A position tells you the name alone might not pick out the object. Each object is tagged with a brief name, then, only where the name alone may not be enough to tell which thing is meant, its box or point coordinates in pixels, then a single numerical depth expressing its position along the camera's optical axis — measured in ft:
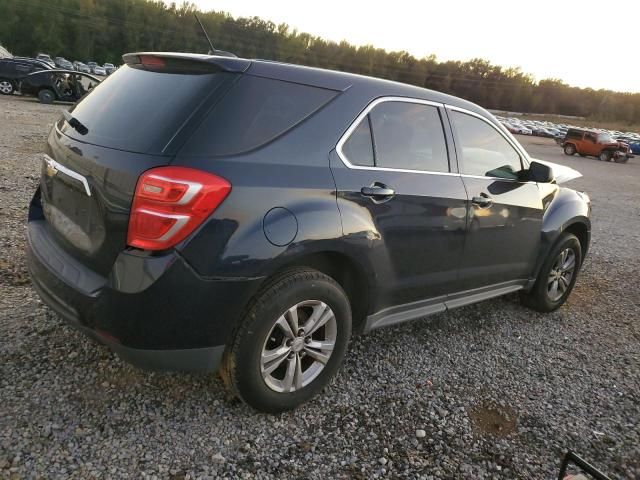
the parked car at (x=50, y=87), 64.23
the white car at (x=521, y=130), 164.35
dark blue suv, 6.92
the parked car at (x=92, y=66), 187.75
